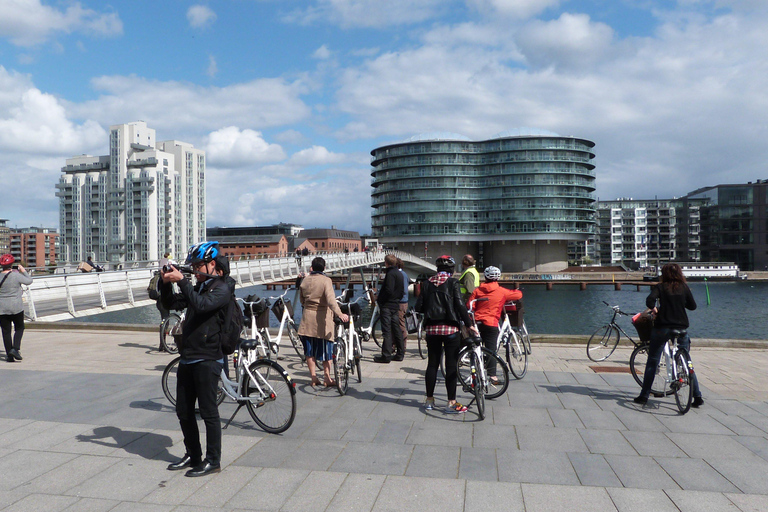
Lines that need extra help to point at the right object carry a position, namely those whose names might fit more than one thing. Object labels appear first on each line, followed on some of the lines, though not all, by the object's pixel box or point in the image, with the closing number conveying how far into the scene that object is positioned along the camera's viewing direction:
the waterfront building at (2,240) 196.62
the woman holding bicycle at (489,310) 8.08
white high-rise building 123.69
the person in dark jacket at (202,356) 4.51
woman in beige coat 7.38
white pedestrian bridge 15.67
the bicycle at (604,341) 10.61
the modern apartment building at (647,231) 134.00
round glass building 101.06
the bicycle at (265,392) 5.58
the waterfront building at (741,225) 107.00
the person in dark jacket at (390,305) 9.89
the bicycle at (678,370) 6.53
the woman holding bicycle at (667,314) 6.69
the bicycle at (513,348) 8.64
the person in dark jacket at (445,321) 6.27
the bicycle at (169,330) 10.41
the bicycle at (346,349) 7.46
